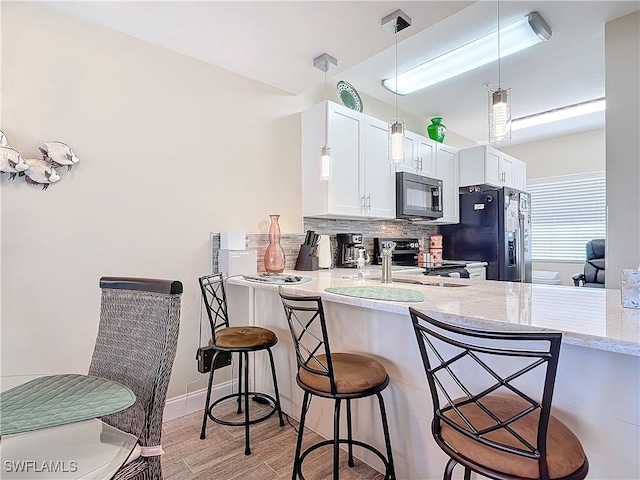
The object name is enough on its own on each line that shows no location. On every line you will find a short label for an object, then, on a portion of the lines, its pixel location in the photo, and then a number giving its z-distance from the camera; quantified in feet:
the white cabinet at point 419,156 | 12.01
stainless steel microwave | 11.66
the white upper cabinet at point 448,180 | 13.48
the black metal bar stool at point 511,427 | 2.85
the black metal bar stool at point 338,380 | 4.67
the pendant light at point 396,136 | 6.79
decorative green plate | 10.96
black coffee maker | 11.28
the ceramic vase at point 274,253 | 9.00
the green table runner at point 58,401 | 3.07
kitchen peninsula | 3.49
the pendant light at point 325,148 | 8.00
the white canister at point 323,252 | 10.34
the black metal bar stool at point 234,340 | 6.60
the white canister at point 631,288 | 4.09
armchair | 14.71
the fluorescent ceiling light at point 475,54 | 8.63
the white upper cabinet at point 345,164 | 9.75
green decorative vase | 13.99
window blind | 17.90
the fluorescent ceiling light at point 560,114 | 13.80
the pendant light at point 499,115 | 5.97
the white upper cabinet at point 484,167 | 13.66
